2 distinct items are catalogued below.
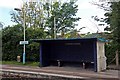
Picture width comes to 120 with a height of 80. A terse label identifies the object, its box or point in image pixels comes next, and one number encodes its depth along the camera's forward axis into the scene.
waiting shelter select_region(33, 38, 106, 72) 7.68
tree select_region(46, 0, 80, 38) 14.86
